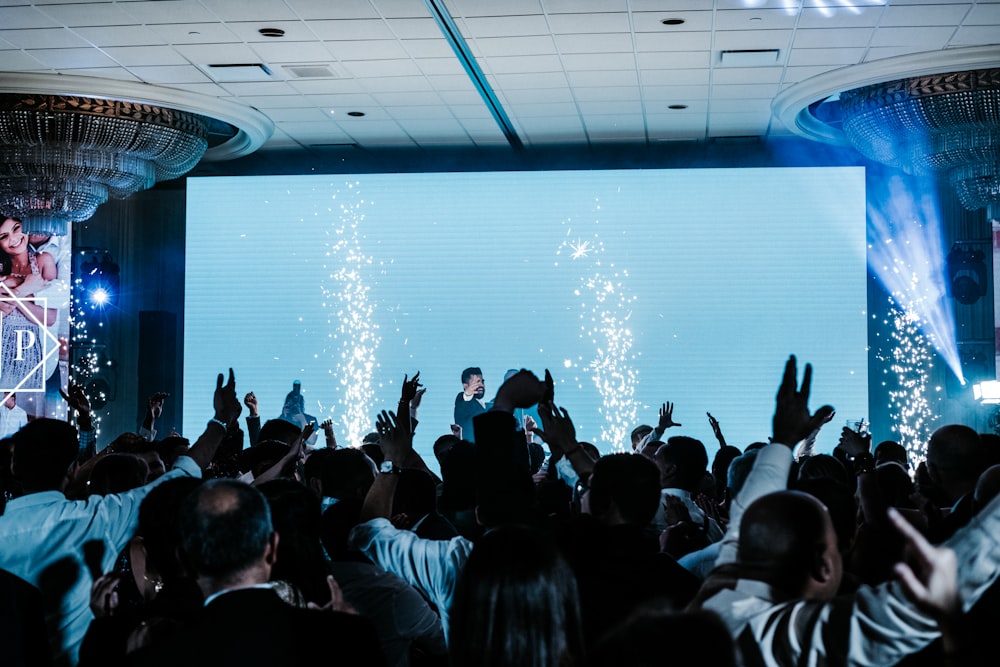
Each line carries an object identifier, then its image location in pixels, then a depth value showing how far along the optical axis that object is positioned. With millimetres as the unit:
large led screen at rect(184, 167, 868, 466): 9953
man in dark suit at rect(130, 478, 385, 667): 1879
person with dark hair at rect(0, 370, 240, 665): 2895
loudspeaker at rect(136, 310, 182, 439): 10781
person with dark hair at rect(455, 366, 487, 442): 8586
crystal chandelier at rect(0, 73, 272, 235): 8250
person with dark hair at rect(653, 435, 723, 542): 4078
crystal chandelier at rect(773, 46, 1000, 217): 7555
